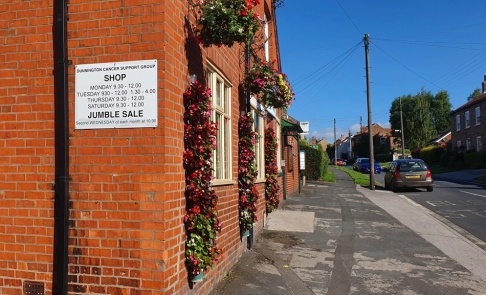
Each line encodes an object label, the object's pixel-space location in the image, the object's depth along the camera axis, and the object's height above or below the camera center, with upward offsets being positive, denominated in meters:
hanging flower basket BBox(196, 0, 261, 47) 4.40 +1.51
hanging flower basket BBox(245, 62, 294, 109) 7.30 +1.40
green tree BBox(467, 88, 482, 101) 78.91 +12.95
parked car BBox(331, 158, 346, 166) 74.41 +0.17
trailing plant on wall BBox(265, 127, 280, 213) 9.77 -0.14
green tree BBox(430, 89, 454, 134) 75.06 +9.25
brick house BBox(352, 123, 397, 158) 83.17 +5.18
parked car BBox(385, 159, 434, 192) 18.97 -0.54
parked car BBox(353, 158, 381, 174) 43.91 -0.25
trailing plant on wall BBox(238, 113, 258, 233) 6.84 -0.16
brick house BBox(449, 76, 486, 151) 40.94 +3.80
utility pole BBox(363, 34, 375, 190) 22.70 +3.99
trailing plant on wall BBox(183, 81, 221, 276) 4.31 -0.11
